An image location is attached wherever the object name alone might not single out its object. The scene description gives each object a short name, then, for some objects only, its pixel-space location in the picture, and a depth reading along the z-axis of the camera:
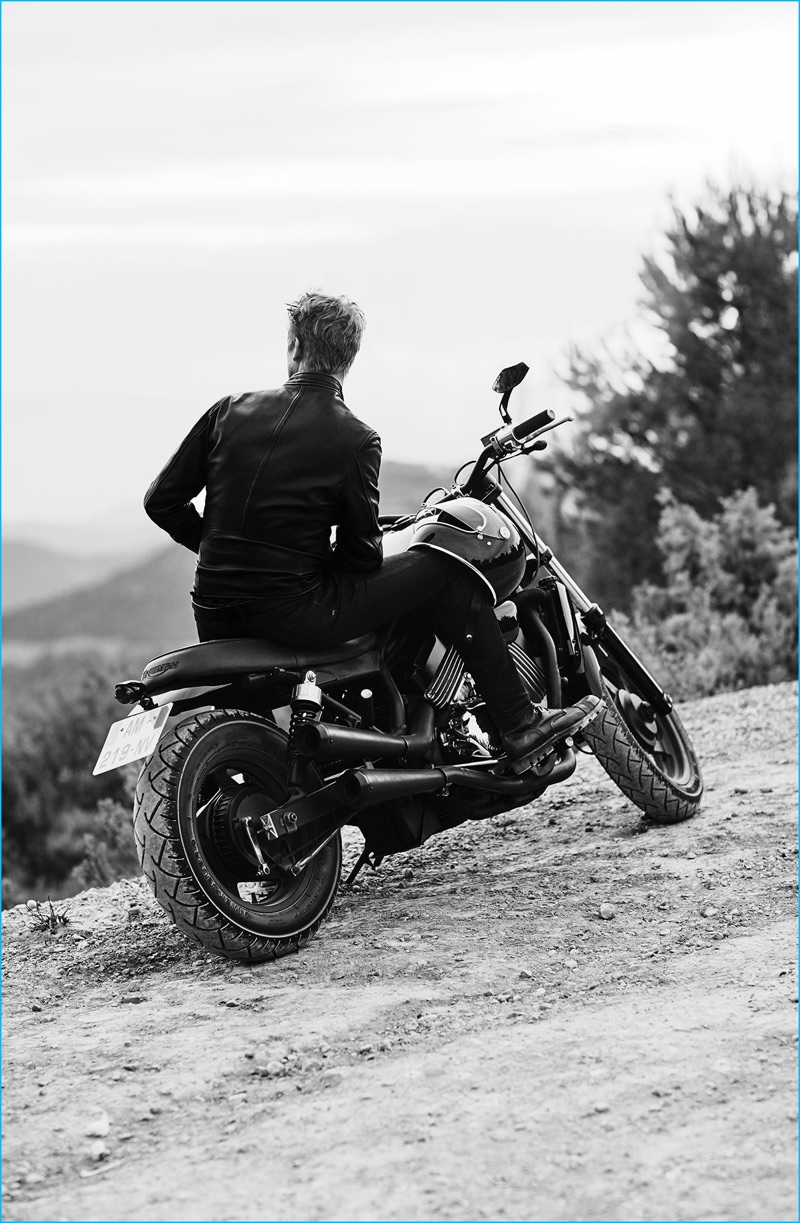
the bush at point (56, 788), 12.84
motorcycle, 4.37
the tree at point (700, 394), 21.22
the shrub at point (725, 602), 12.79
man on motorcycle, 4.46
